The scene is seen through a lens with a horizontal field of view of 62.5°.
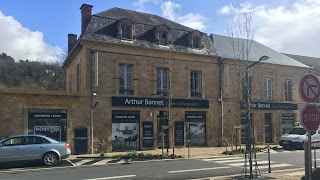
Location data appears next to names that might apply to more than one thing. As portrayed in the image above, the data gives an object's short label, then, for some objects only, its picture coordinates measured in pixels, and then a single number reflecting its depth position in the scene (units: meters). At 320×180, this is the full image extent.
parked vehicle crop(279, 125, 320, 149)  17.70
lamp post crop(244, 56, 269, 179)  8.08
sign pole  4.71
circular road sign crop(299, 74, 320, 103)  4.70
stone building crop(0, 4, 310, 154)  15.65
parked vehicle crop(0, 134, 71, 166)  11.33
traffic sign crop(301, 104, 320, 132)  4.55
